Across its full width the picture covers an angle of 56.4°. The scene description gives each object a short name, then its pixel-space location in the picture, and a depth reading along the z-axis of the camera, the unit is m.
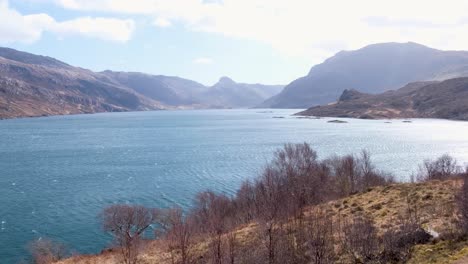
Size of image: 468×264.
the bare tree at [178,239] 39.22
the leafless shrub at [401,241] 28.41
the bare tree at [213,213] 38.43
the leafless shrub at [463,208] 29.61
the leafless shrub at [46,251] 56.73
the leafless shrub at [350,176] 70.88
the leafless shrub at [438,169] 77.91
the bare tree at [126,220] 59.67
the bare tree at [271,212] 35.06
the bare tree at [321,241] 30.26
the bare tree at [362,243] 29.44
